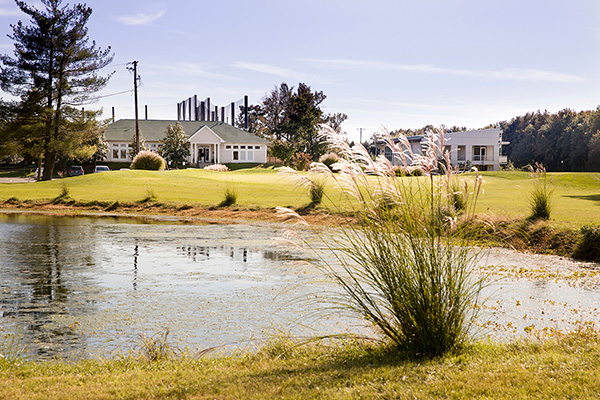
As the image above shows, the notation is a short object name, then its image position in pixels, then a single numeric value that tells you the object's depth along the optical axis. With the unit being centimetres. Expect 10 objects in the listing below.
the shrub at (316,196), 2367
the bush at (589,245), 1370
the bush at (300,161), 4838
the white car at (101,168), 5758
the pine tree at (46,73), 4322
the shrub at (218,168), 5223
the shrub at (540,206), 1684
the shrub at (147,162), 4609
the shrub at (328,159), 4687
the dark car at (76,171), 5820
